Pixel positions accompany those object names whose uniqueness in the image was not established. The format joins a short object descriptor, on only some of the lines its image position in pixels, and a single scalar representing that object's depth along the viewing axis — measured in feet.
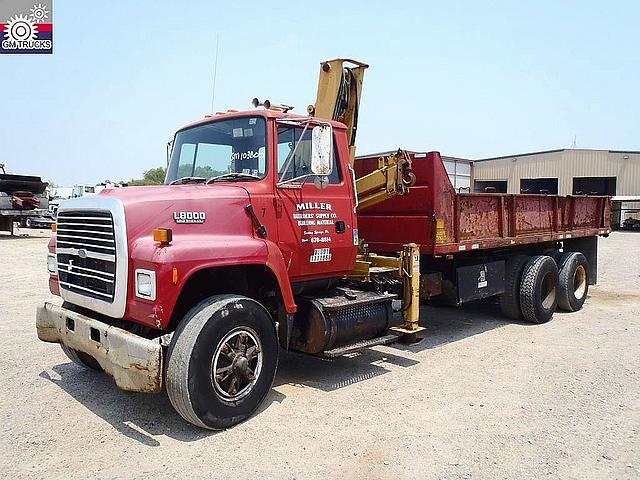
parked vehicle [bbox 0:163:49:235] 78.12
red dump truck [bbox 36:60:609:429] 14.28
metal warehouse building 113.19
